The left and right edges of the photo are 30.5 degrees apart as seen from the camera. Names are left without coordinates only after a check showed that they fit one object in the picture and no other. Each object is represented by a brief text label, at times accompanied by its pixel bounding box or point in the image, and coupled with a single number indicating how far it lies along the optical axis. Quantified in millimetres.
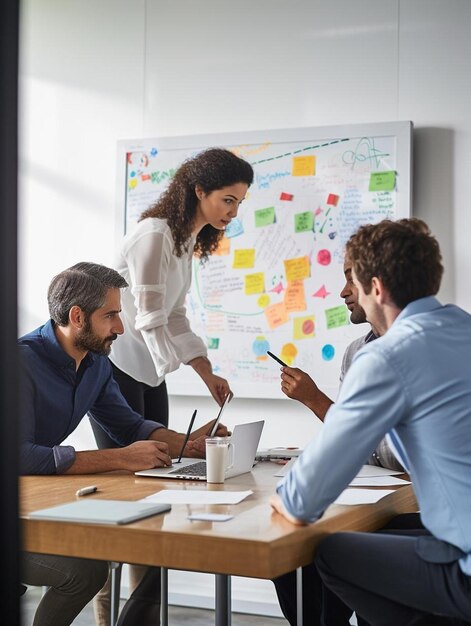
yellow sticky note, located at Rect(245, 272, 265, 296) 3557
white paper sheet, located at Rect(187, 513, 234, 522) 1466
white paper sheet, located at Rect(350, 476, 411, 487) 1988
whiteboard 3383
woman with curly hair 2834
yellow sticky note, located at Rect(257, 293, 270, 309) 3543
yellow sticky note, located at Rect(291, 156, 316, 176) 3480
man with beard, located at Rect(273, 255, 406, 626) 2121
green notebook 1434
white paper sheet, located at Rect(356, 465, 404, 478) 2172
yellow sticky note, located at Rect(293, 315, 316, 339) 3455
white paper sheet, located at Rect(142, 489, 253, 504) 1685
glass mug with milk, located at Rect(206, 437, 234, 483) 1966
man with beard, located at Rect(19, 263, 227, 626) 2047
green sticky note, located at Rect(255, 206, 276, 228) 3547
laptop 2051
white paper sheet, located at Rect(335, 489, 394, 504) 1742
